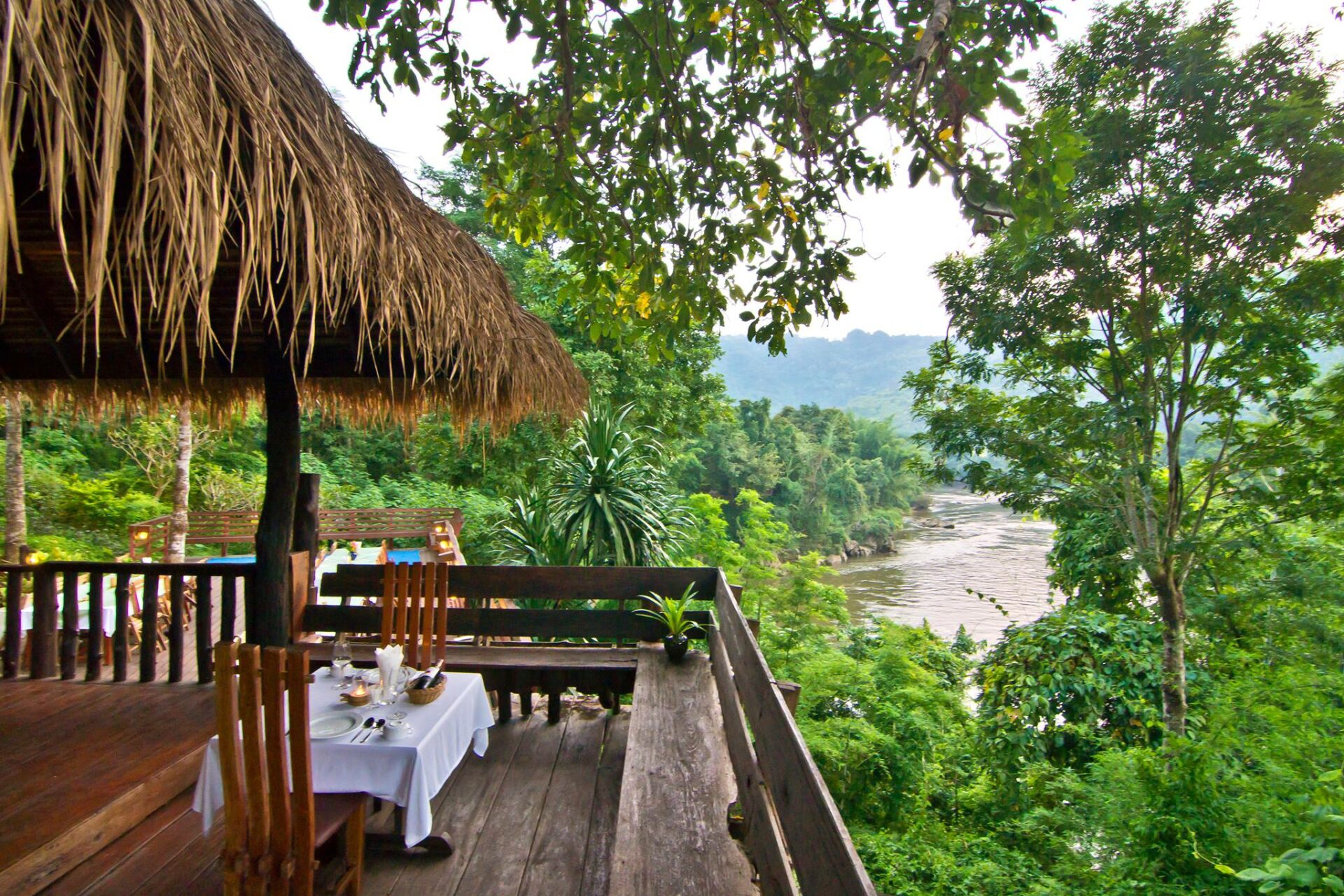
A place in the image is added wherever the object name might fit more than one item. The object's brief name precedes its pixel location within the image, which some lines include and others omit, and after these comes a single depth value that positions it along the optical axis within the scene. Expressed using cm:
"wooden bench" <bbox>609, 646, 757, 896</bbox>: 151
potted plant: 315
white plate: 211
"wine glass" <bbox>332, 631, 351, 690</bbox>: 256
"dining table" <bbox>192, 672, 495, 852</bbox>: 205
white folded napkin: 241
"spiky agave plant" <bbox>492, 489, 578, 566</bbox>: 533
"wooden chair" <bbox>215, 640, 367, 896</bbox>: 166
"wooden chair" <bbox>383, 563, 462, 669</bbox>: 296
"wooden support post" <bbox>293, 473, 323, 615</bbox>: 338
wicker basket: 238
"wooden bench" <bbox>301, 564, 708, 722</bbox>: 324
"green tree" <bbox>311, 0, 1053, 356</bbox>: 212
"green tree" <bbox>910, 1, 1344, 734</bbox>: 596
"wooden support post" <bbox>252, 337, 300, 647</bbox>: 298
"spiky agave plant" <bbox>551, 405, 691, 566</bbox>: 531
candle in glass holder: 234
